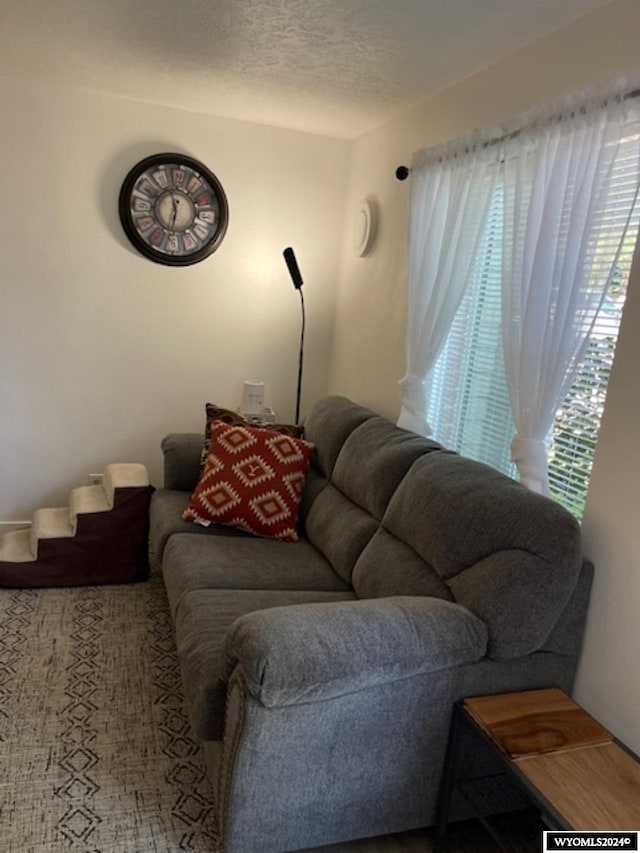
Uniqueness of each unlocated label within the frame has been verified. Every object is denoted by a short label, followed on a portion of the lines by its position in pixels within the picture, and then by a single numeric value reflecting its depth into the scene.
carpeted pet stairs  2.87
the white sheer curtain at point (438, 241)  2.34
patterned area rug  1.68
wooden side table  1.31
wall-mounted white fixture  3.27
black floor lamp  3.39
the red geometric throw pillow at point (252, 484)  2.63
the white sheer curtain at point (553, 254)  1.75
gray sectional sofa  1.46
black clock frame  3.29
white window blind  1.76
